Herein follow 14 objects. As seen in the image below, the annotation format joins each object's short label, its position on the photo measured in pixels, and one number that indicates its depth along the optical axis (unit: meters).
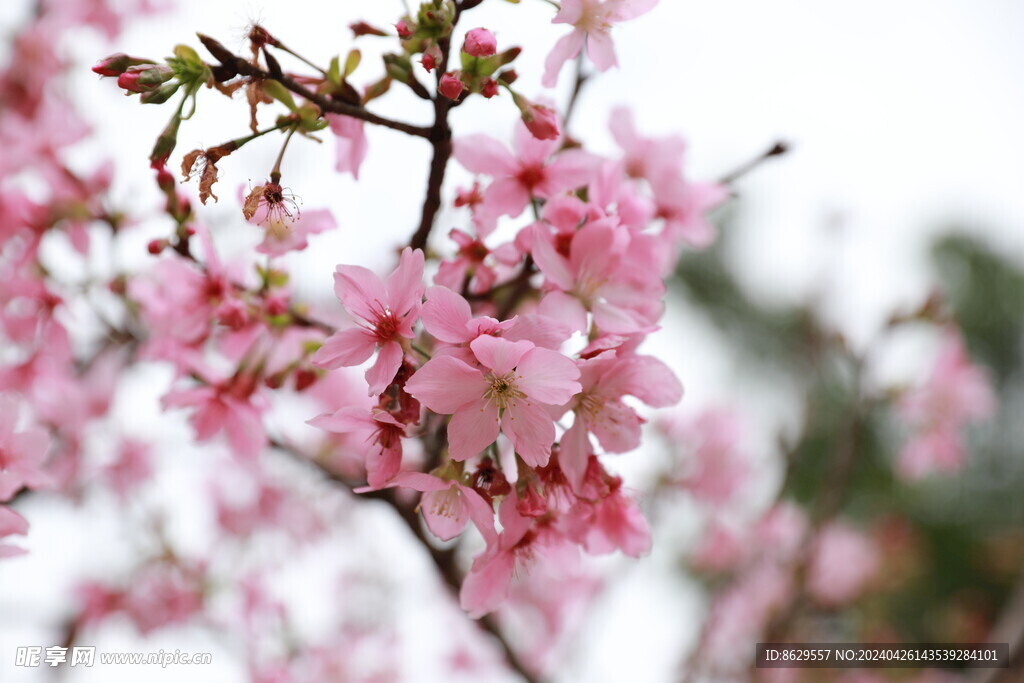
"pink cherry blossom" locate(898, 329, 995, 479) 0.77
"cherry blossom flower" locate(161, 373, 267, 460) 0.44
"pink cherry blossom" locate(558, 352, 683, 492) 0.38
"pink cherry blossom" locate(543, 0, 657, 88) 0.39
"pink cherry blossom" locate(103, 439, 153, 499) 1.41
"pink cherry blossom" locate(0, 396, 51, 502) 0.41
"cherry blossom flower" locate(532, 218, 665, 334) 0.38
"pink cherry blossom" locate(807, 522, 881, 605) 2.13
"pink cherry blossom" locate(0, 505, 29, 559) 0.39
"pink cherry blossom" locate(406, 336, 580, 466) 0.35
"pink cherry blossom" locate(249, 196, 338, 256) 0.39
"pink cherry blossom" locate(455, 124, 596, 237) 0.40
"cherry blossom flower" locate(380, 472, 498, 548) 0.37
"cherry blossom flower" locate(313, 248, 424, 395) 0.37
